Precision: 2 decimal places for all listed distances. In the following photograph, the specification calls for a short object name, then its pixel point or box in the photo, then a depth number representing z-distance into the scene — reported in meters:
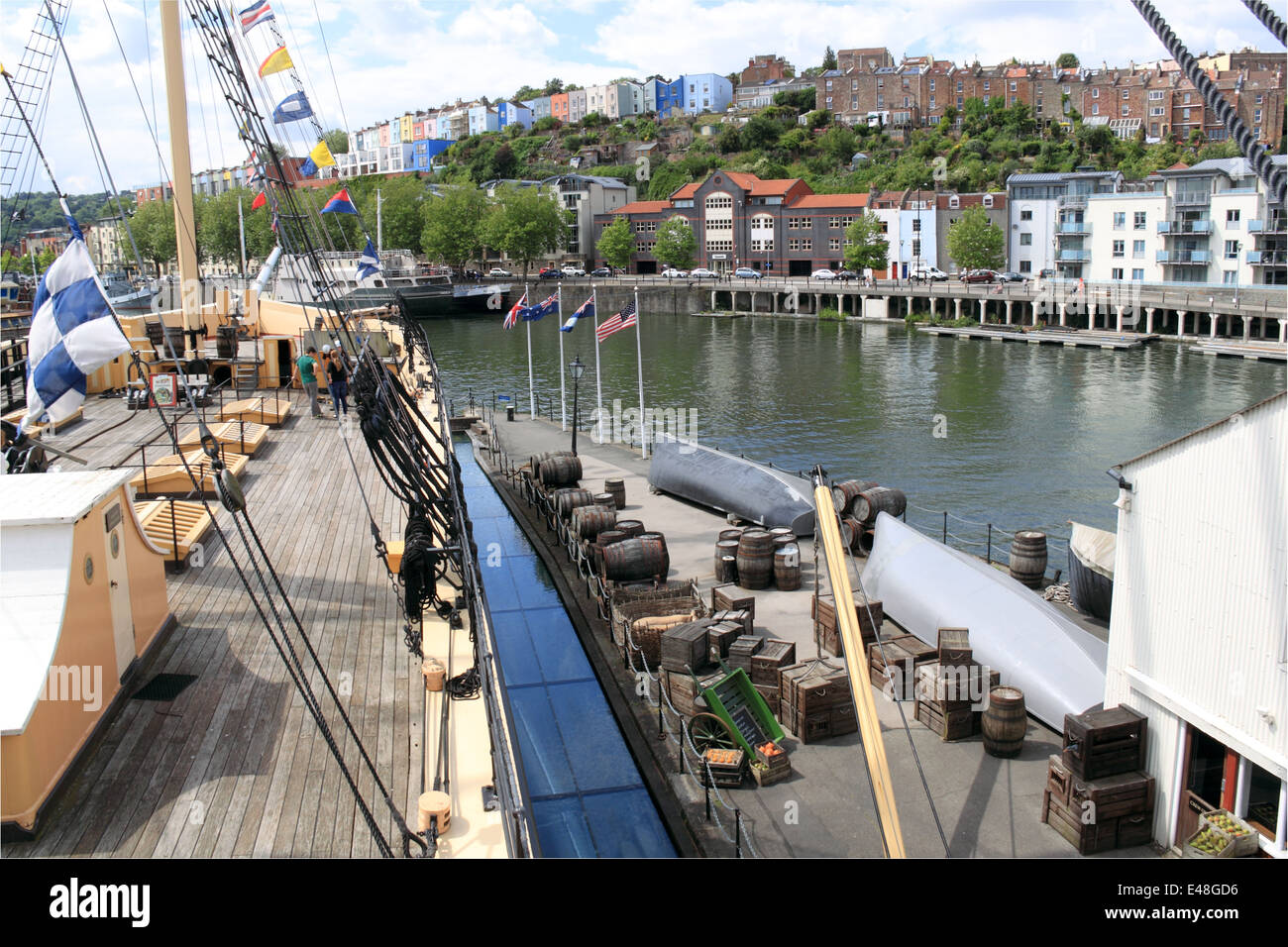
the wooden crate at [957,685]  12.26
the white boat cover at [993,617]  12.52
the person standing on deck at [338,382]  21.11
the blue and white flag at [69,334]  9.85
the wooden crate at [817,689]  12.16
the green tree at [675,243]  103.94
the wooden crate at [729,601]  15.64
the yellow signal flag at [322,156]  33.15
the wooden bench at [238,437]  18.25
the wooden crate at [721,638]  14.05
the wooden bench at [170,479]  14.92
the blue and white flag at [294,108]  30.38
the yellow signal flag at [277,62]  25.97
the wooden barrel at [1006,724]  11.68
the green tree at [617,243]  108.38
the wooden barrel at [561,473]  23.72
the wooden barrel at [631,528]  18.84
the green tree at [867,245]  90.31
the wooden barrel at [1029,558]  18.09
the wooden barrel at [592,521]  19.58
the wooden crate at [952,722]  12.14
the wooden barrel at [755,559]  17.58
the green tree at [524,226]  110.12
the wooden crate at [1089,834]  9.89
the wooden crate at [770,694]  13.09
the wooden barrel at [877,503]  20.14
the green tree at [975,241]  83.38
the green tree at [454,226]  114.31
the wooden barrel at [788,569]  17.76
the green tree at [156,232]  104.38
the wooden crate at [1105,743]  9.91
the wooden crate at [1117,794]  9.80
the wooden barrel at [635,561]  17.39
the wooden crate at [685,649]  13.41
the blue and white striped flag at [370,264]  42.50
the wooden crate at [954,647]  12.76
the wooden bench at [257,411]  21.45
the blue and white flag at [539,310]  31.12
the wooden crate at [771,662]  13.29
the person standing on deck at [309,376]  23.45
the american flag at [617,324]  27.53
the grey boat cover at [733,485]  21.20
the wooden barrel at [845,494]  20.28
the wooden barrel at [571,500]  21.34
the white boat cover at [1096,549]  15.43
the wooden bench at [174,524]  12.08
